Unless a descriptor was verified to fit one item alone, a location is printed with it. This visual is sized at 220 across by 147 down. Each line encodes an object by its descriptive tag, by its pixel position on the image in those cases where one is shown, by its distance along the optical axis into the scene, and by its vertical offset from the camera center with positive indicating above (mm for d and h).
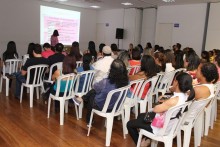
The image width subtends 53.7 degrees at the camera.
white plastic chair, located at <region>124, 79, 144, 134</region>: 3031 -762
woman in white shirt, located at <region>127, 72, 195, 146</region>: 2098 -480
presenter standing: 8885 +126
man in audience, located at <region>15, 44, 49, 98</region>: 3918 -394
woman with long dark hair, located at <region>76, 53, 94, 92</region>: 3611 -339
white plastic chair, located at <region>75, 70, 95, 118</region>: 3432 -645
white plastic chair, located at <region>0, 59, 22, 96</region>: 4521 -580
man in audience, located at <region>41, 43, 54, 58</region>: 4784 -227
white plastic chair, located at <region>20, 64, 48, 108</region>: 3887 -646
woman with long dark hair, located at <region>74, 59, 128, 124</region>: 2678 -482
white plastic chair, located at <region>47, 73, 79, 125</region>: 3241 -734
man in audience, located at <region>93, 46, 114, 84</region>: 3648 -397
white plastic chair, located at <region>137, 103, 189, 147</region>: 2066 -851
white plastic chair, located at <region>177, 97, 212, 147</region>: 2221 -862
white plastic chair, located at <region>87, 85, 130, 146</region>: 2631 -825
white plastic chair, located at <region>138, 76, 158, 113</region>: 3113 -728
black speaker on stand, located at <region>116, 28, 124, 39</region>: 10947 +552
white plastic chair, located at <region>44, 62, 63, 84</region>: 4074 -485
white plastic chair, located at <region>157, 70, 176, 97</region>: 3957 -666
